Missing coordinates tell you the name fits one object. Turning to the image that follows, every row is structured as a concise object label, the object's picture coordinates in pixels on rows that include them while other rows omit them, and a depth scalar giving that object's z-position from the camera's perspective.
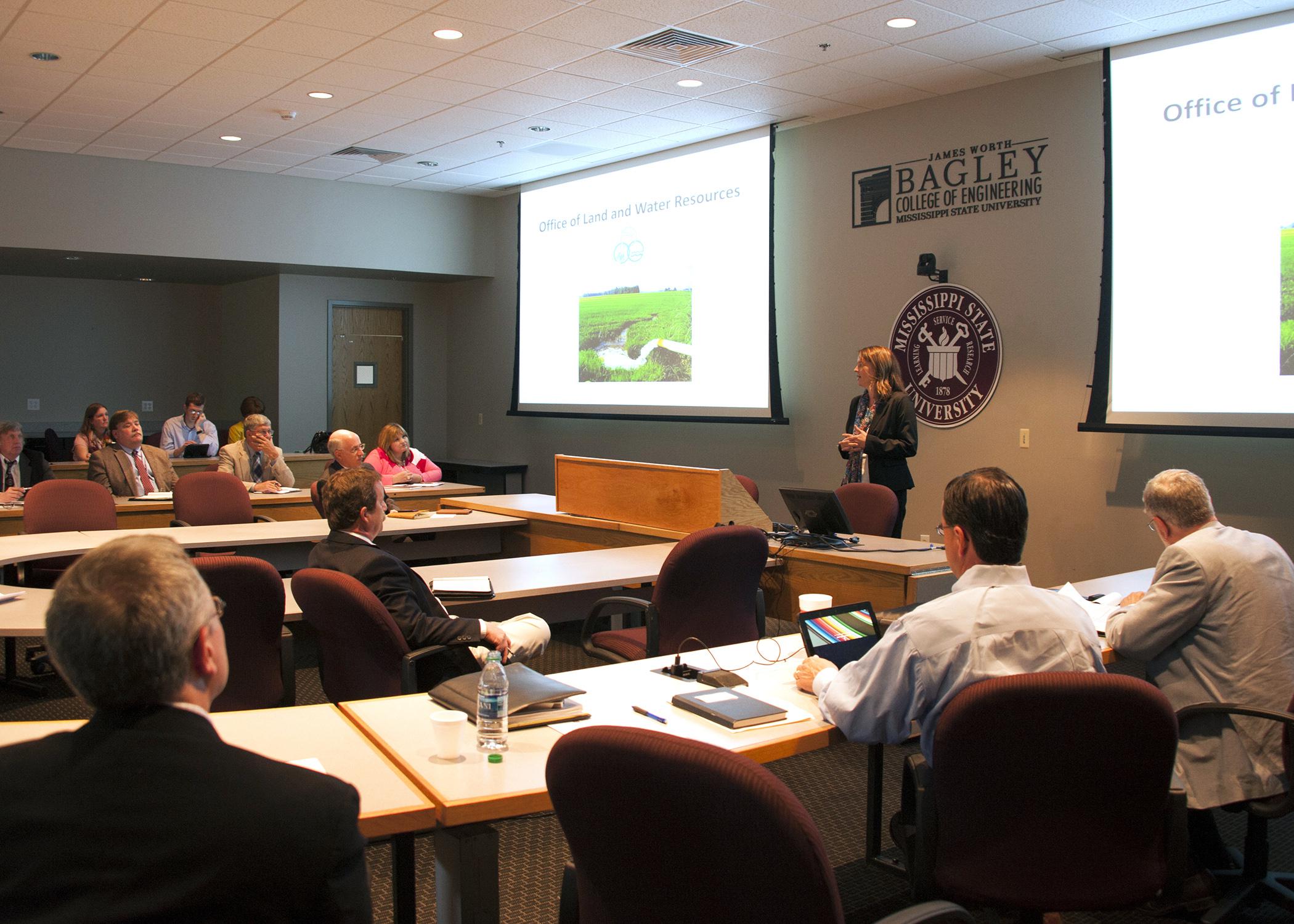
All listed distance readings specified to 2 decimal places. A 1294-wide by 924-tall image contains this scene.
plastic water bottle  2.08
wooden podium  4.79
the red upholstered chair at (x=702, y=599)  3.61
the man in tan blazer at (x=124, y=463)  6.48
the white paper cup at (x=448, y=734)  2.00
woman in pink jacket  7.14
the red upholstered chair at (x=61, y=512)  5.35
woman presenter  5.84
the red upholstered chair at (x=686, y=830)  1.30
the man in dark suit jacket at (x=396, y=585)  3.05
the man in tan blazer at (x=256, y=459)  7.12
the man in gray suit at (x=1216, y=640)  2.49
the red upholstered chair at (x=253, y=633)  3.21
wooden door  11.08
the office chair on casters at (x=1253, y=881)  2.62
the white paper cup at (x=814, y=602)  3.04
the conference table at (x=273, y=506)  5.90
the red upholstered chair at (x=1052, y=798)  1.85
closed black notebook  2.24
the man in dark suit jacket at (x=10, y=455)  6.80
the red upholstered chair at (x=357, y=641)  2.92
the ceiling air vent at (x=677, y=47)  5.77
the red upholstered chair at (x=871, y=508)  5.27
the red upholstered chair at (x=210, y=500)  5.89
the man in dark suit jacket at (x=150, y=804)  1.08
